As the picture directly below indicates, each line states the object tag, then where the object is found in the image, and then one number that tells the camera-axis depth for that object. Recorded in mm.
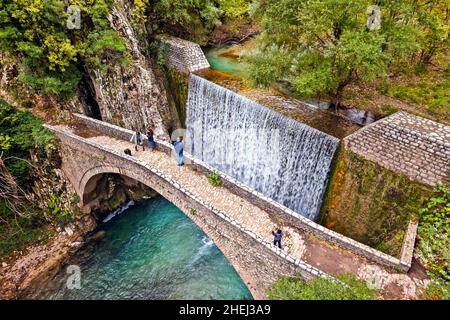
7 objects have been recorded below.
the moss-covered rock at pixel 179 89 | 18375
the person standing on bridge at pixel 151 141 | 14753
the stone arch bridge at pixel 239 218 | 9875
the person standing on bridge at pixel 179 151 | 13484
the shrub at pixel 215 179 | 12984
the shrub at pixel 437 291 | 8430
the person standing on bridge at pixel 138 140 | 14919
